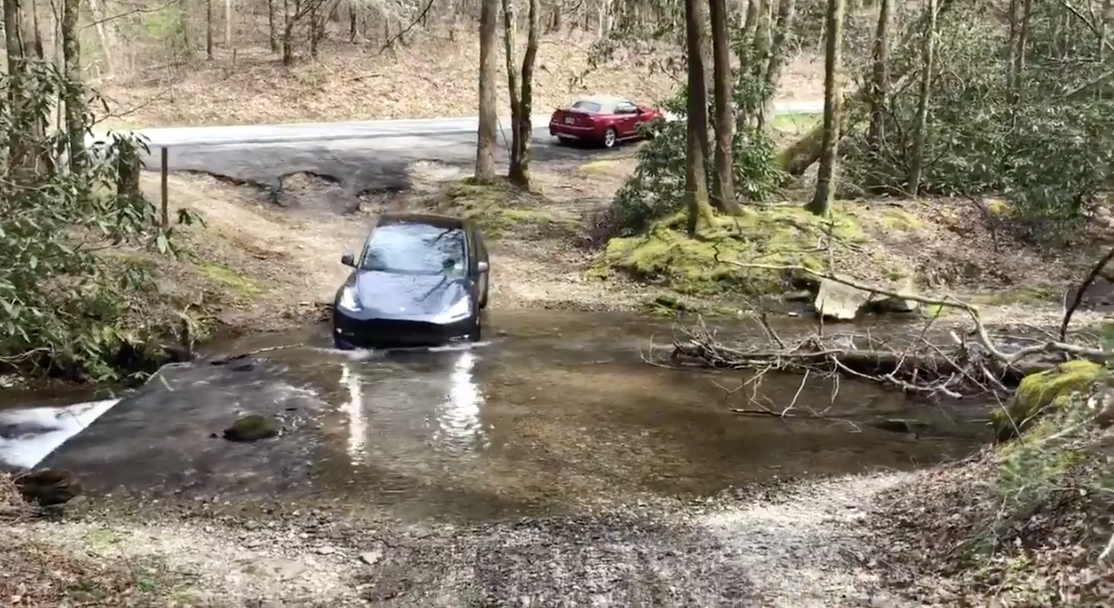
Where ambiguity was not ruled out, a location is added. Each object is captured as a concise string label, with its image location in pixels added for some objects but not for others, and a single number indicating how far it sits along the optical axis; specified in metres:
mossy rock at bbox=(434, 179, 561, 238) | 21.58
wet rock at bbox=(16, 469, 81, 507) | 8.26
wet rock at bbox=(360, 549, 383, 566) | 6.86
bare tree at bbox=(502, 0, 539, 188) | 22.94
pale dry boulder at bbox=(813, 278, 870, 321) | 15.39
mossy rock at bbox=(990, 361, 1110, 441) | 7.86
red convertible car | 30.83
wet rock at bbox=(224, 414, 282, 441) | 9.89
